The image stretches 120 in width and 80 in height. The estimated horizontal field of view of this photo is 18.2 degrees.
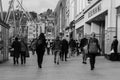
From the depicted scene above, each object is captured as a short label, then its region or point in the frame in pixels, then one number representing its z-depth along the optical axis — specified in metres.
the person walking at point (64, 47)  25.01
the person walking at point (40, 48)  17.94
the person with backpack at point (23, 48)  21.55
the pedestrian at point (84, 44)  21.72
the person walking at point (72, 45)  30.12
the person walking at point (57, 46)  21.42
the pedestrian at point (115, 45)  23.66
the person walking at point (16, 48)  21.39
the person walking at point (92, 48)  16.75
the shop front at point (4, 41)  21.69
